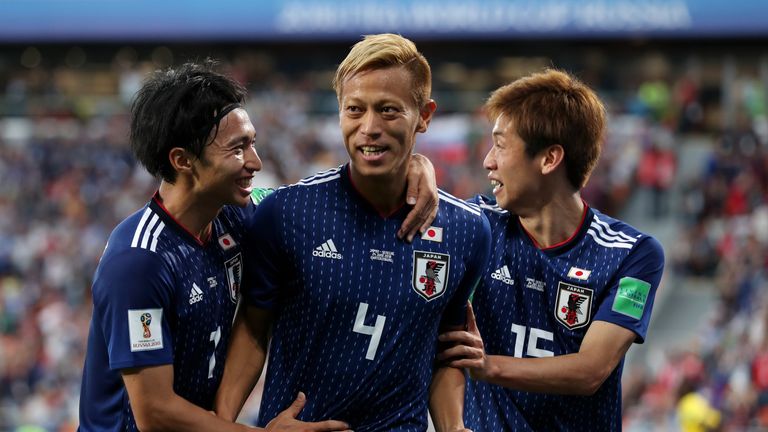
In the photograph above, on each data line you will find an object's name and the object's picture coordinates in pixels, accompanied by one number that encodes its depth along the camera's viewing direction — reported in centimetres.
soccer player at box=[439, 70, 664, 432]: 826
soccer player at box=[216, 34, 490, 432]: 704
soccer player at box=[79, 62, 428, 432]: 679
